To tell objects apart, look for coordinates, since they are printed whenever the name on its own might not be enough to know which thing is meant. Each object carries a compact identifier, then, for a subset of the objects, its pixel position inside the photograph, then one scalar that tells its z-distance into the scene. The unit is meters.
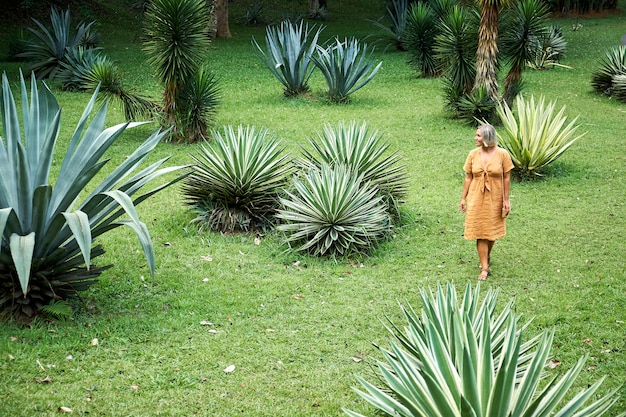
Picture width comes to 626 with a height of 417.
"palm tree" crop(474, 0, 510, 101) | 14.41
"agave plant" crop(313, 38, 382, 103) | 16.77
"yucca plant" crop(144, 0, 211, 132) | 12.52
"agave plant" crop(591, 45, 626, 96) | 18.19
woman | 7.96
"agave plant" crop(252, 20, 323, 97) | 16.89
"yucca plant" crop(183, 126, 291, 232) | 9.31
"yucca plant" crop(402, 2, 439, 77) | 19.80
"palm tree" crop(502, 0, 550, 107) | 15.07
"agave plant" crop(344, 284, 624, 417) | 3.68
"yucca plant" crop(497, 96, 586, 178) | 11.61
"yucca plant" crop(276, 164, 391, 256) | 8.73
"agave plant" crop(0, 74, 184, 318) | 6.28
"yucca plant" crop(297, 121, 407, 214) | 9.69
